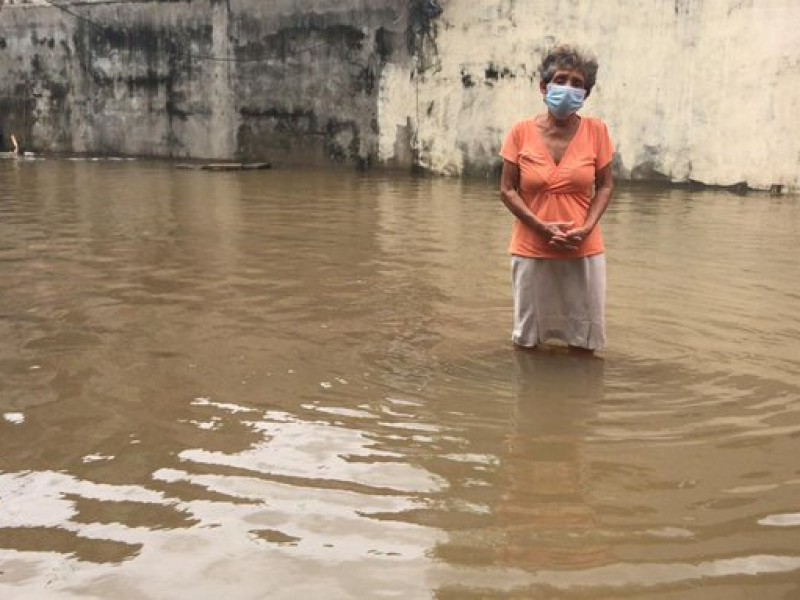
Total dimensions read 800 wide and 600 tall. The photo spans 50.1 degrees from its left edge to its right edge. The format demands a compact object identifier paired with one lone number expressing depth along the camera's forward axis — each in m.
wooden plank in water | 14.73
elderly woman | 3.86
